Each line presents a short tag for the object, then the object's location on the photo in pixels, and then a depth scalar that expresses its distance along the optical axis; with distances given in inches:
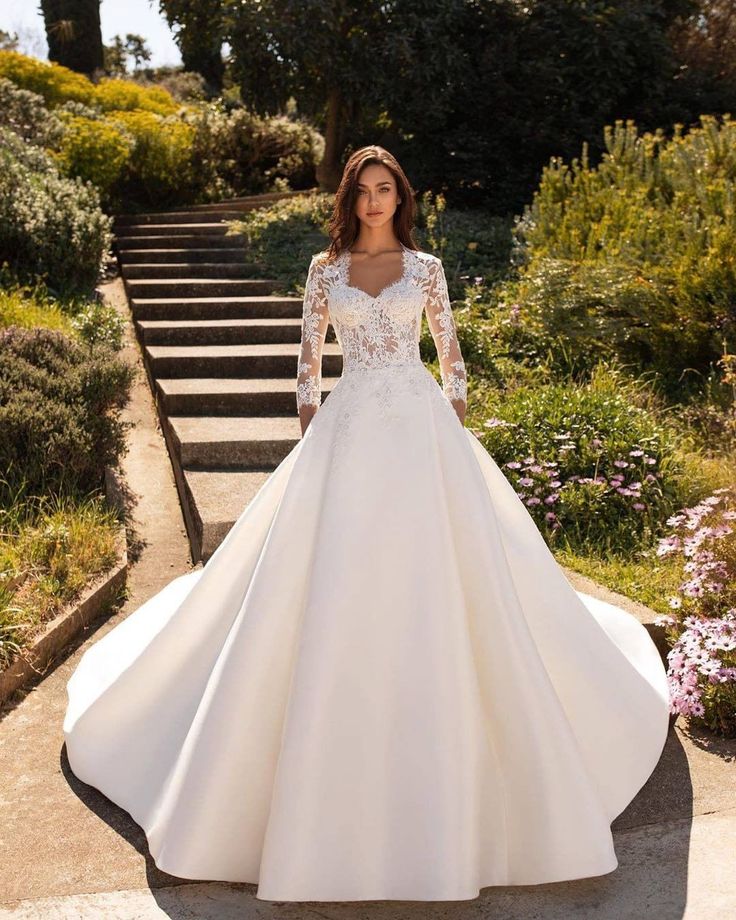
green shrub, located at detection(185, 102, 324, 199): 625.9
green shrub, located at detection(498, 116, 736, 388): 308.2
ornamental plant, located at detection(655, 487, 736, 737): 162.2
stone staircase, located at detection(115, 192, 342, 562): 266.1
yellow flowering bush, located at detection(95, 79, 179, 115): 682.2
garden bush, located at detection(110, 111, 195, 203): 567.2
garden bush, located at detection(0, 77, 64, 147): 552.4
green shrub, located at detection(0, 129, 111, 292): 412.2
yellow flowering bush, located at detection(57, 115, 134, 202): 528.7
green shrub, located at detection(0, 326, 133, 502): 242.8
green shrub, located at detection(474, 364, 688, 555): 235.3
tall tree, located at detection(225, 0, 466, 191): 470.0
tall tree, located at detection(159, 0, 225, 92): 525.3
